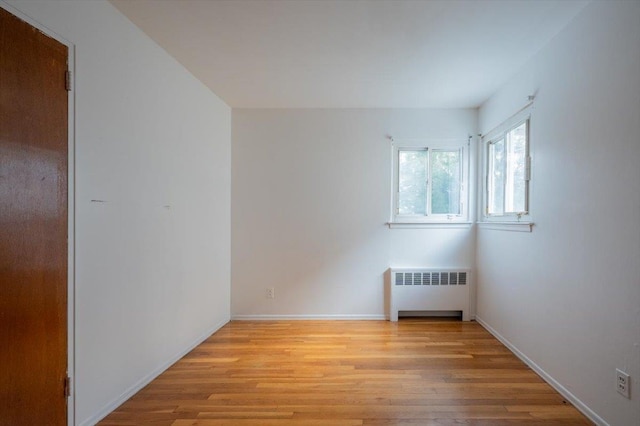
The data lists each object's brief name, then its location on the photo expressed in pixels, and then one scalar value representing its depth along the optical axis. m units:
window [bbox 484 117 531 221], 2.75
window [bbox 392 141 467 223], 3.83
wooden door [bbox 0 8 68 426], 1.37
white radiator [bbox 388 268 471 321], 3.71
